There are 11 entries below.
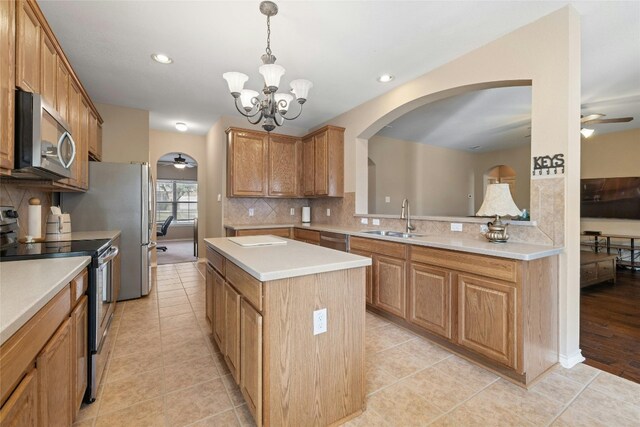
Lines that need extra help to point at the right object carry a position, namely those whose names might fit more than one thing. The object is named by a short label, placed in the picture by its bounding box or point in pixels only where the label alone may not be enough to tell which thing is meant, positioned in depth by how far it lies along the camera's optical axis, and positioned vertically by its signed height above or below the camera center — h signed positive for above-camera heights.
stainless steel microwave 1.46 +0.41
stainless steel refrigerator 3.20 +0.01
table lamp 2.15 +0.05
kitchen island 1.30 -0.62
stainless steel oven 1.67 -0.70
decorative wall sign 2.02 +0.38
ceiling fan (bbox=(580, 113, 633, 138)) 3.55 +1.27
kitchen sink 2.89 -0.22
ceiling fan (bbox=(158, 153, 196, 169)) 7.62 +1.45
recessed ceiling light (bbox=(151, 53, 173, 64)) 2.71 +1.53
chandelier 2.00 +0.97
